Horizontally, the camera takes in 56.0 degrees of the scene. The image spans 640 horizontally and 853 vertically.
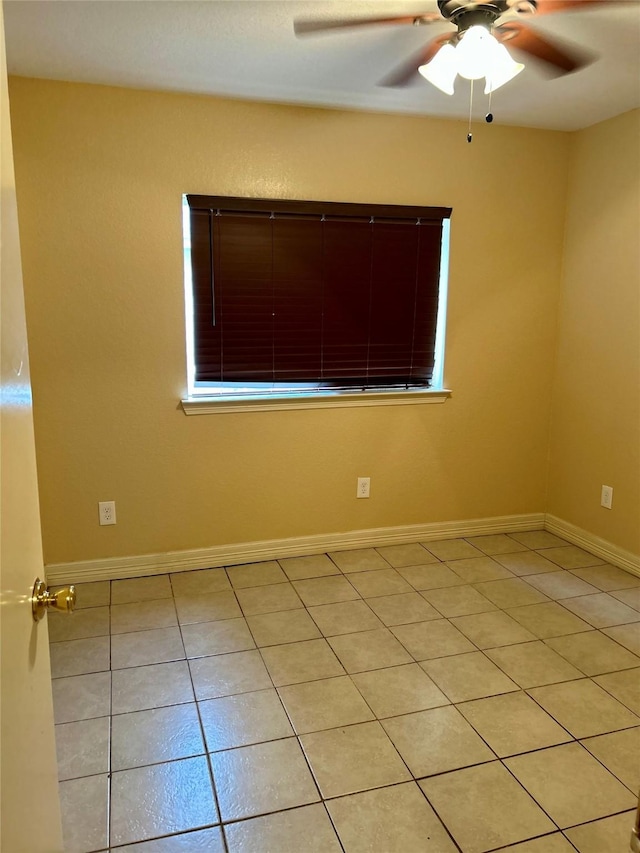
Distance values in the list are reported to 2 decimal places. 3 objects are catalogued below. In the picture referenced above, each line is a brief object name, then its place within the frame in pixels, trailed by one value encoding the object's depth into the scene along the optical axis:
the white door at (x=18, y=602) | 0.87
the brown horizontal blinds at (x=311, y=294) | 3.01
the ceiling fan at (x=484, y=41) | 1.78
